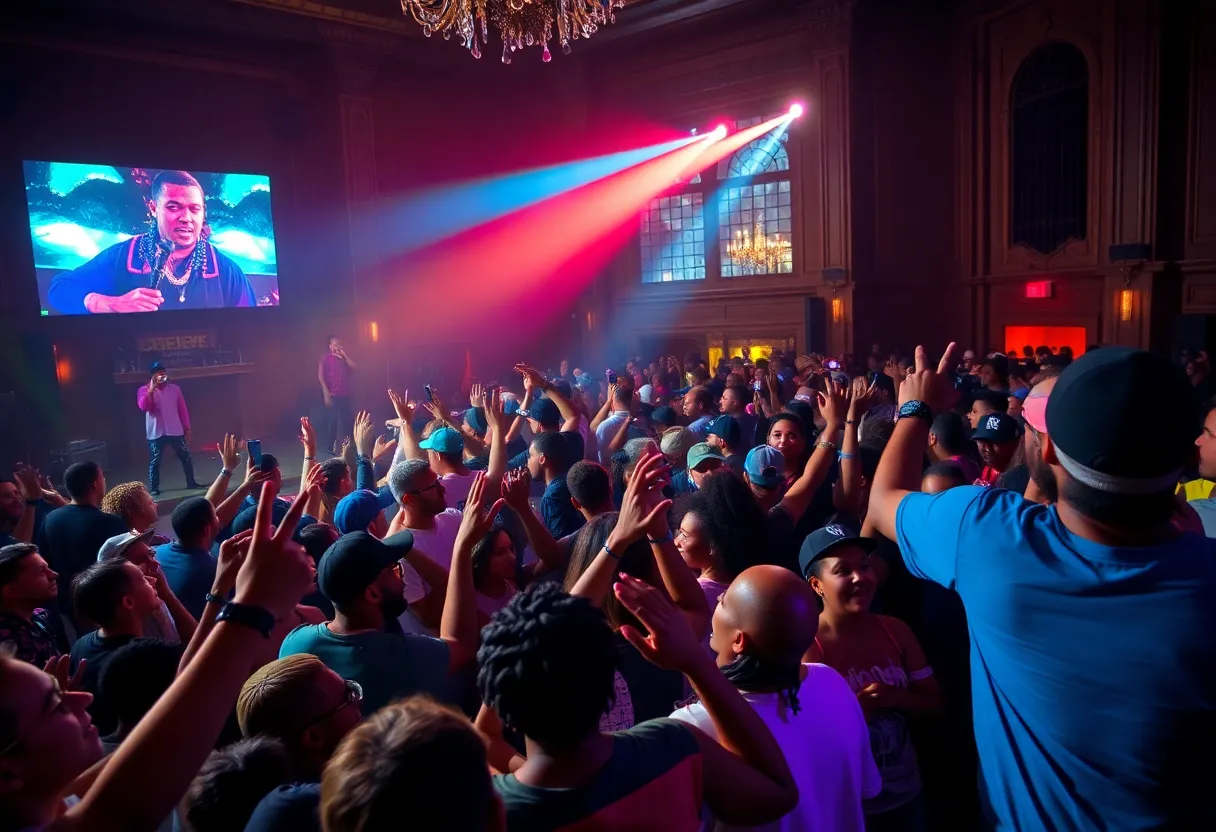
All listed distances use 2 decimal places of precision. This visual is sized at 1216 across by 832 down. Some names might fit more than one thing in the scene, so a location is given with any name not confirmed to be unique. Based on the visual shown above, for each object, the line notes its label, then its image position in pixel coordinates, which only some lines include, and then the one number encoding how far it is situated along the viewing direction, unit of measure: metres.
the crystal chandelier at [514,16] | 6.53
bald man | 1.77
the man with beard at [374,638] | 2.35
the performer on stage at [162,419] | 10.08
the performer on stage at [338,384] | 13.12
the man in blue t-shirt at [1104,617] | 1.38
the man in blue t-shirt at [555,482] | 4.02
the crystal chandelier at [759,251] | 16.53
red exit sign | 14.21
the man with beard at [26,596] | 2.83
